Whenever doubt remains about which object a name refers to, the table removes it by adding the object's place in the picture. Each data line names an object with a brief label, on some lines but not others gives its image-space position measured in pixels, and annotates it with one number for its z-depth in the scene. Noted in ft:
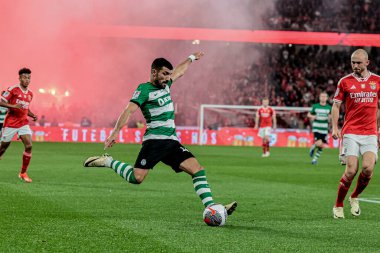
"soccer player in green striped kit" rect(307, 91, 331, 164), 134.26
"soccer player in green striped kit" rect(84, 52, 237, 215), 50.98
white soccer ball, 49.14
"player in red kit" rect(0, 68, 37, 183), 83.61
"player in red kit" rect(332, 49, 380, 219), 56.11
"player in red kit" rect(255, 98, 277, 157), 161.95
